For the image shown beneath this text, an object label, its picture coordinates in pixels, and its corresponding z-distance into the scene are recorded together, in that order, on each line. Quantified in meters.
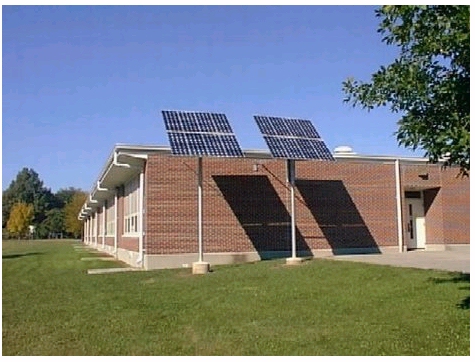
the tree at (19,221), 66.88
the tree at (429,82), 6.20
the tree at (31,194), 85.59
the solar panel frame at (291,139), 16.27
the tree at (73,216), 69.19
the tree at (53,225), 76.38
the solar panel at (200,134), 15.22
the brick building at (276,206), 17.45
